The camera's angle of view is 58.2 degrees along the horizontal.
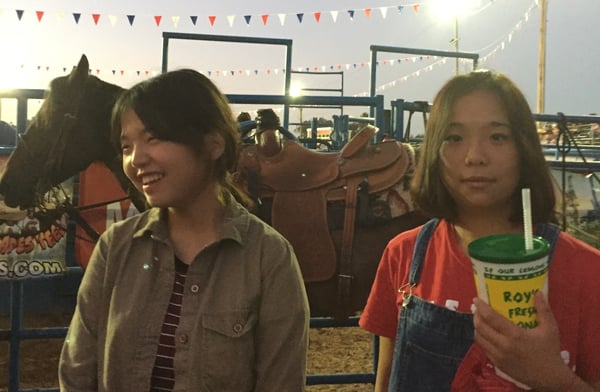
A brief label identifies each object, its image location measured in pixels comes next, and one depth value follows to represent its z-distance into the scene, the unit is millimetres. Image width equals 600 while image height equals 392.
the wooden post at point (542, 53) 14344
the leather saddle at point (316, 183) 2543
